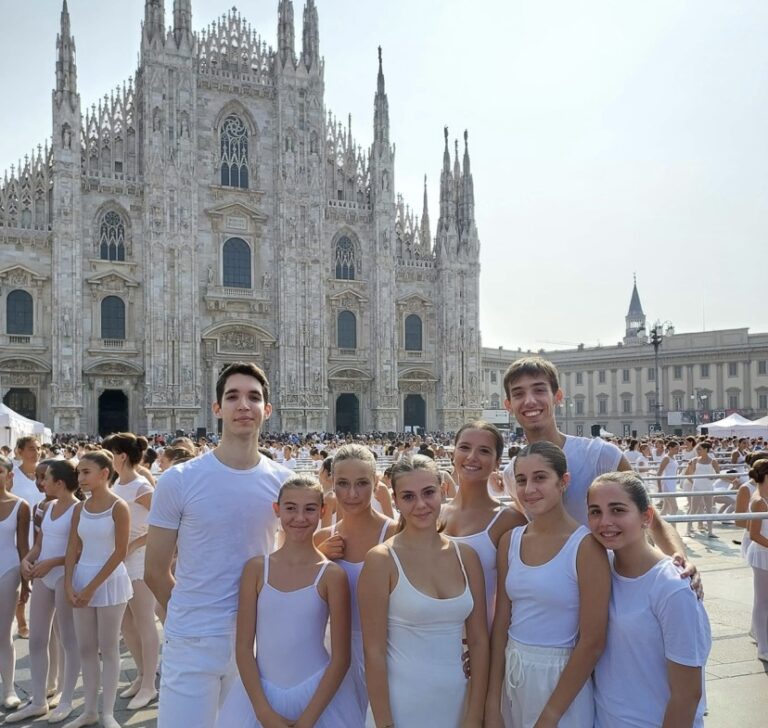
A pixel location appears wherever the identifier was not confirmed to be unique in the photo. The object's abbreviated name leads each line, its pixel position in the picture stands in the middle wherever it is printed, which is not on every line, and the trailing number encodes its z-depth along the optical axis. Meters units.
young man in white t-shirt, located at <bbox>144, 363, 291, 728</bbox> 3.36
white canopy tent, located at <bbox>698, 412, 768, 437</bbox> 26.95
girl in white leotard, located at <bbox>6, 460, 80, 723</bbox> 5.41
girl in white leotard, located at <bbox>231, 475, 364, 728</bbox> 3.18
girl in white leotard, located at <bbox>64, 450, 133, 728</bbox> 5.14
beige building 62.56
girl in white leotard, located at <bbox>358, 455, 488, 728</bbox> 3.03
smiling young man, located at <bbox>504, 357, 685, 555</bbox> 3.63
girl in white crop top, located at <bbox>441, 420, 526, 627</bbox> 3.45
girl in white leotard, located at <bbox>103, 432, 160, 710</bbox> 5.63
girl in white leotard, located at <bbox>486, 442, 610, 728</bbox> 2.93
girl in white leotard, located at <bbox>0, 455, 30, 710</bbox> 5.62
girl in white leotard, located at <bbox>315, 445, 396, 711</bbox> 3.45
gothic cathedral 32.94
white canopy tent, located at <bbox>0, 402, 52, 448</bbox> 17.77
